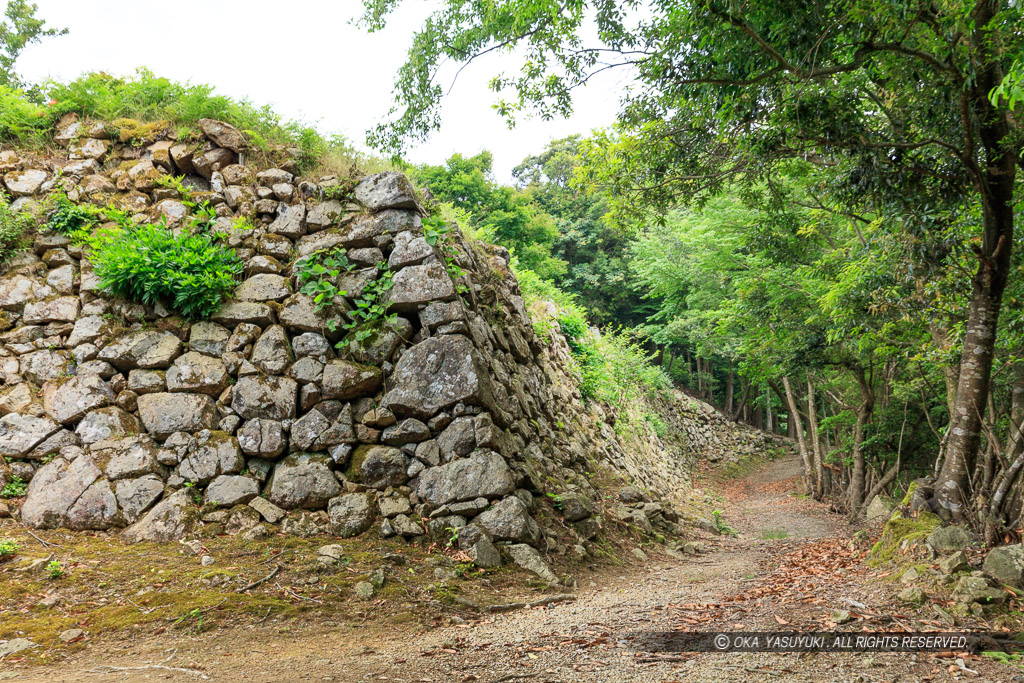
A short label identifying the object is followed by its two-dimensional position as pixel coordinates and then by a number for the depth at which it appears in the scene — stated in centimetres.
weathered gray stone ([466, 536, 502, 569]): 566
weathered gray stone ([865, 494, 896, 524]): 752
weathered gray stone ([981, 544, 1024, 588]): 415
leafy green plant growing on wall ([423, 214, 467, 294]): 738
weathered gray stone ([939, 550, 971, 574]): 450
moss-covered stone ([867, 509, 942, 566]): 535
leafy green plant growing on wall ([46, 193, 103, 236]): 716
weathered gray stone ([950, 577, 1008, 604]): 399
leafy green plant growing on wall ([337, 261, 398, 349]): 670
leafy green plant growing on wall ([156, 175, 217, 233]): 725
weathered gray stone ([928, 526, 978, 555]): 495
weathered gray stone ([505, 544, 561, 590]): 579
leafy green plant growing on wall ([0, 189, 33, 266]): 696
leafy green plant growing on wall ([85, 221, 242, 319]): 640
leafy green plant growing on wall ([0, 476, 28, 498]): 546
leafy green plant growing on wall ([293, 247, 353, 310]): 684
